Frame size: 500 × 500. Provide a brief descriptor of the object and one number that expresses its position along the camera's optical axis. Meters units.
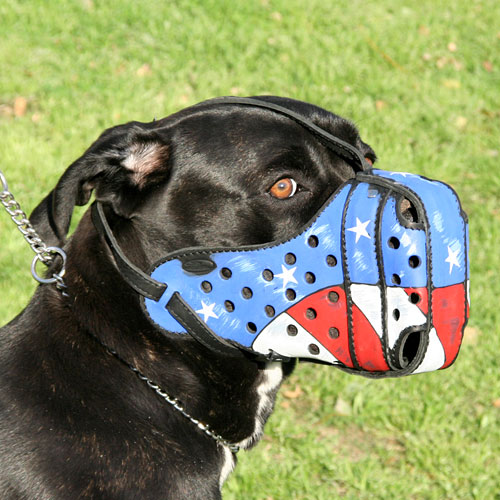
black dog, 2.46
